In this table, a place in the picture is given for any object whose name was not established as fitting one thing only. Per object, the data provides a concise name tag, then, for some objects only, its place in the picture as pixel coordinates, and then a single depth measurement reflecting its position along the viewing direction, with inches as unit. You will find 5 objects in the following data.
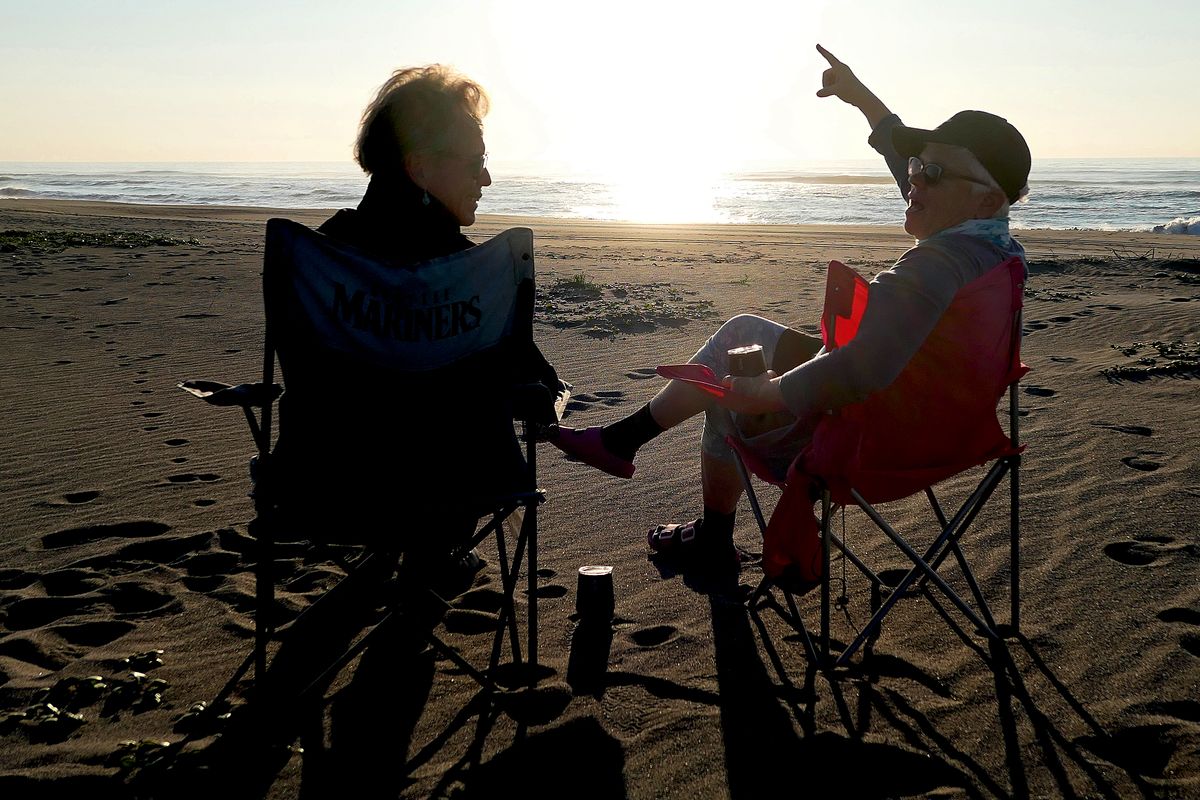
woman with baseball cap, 102.9
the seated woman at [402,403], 109.4
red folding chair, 105.7
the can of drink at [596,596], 132.3
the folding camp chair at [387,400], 107.3
